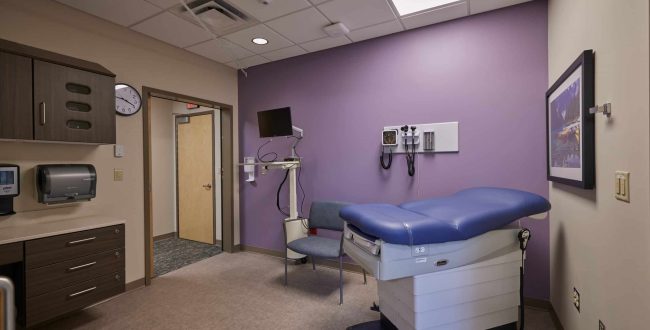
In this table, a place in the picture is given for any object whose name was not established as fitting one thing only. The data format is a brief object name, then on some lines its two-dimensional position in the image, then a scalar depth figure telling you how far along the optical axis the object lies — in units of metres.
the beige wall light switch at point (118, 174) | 2.86
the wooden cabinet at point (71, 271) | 1.99
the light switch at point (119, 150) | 2.86
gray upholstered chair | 2.73
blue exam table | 1.50
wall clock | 2.86
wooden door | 4.60
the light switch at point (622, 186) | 1.16
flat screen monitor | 3.43
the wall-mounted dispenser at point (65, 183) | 2.30
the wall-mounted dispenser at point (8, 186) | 2.11
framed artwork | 1.51
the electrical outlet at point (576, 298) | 1.75
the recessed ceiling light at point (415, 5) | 2.57
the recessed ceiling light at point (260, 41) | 3.24
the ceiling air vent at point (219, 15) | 2.56
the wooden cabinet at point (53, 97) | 2.03
